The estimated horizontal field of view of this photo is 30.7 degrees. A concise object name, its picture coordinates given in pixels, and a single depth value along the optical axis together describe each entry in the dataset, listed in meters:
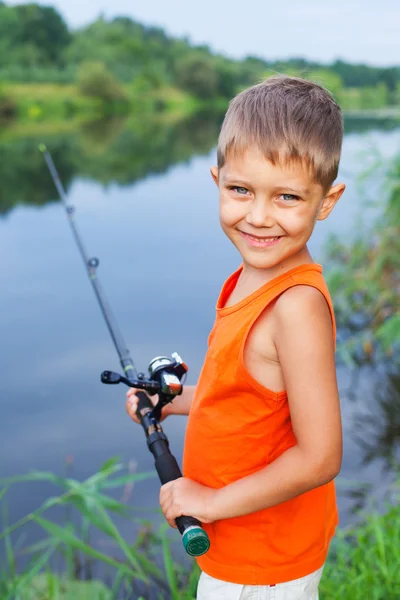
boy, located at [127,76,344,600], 1.04
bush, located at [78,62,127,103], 27.98
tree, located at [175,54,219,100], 33.12
